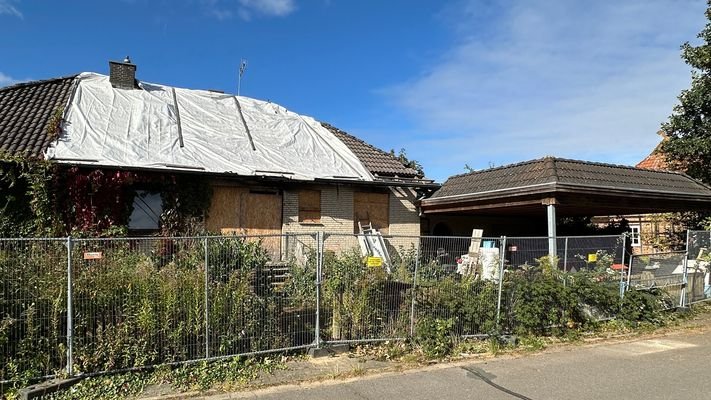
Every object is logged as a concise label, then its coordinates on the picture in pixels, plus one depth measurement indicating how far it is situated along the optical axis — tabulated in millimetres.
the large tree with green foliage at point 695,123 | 18266
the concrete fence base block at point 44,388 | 5727
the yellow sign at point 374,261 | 8305
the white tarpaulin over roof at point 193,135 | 13809
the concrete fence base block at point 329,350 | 7719
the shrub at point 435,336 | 8148
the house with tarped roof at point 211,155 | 13289
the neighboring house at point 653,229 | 21938
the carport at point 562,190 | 13039
